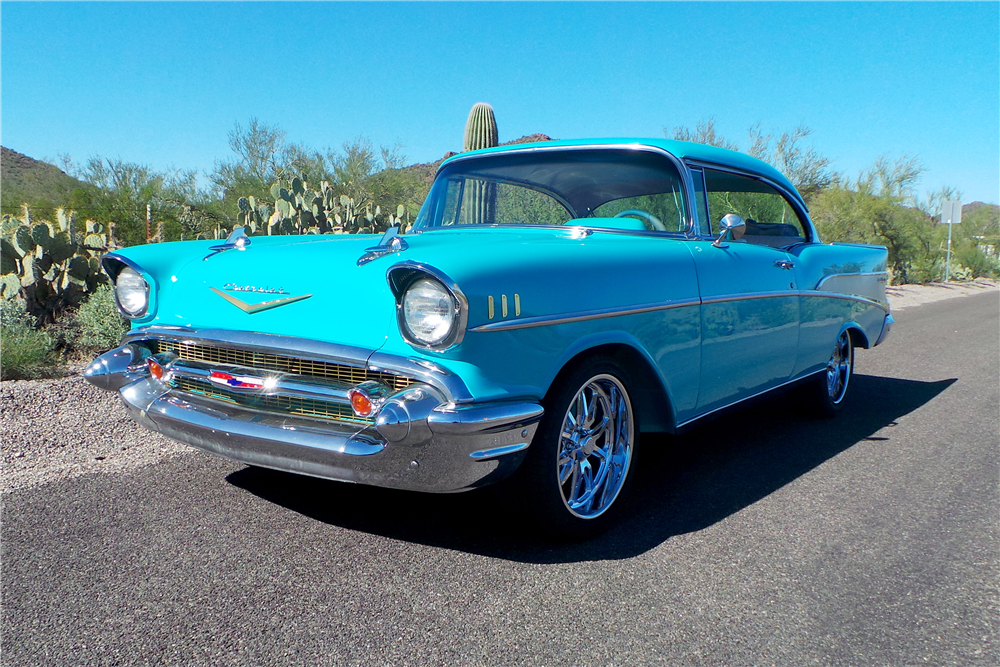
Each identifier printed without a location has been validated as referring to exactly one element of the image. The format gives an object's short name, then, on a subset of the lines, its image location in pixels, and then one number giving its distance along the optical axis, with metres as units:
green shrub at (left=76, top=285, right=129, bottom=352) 6.25
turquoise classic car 2.42
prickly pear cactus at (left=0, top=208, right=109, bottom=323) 6.86
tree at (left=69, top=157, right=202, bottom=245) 12.03
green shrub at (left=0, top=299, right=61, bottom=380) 5.43
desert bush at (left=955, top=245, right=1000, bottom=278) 30.58
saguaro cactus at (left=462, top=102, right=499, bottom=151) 11.77
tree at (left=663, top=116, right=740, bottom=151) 19.11
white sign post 24.62
